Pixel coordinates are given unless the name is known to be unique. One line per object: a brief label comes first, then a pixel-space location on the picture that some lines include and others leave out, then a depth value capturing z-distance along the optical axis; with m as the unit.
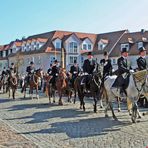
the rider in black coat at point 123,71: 13.13
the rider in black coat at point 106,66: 15.80
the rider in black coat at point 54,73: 21.39
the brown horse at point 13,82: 25.35
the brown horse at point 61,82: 20.25
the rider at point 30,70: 25.41
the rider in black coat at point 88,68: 16.75
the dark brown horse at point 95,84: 16.05
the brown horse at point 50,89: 22.04
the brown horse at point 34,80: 24.58
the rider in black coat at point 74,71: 20.59
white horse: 12.54
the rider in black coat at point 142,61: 13.64
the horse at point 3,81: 32.44
